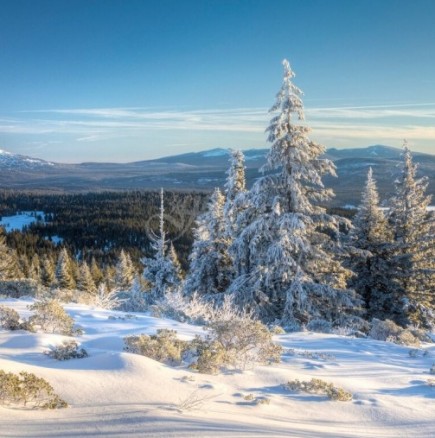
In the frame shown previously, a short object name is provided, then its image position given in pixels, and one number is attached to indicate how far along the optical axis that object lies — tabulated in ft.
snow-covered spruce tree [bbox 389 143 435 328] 65.98
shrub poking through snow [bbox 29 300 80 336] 21.22
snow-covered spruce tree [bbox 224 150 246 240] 69.15
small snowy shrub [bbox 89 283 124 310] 37.96
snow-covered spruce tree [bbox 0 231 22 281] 116.47
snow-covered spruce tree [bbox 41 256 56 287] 160.25
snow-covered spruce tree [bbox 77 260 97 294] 150.92
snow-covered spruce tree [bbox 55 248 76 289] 150.10
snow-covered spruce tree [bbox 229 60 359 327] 46.60
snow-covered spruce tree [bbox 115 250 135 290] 155.41
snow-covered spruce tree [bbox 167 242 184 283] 98.38
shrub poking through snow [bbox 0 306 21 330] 20.24
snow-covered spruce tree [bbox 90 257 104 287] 193.77
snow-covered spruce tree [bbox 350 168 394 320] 67.56
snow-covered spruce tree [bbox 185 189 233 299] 74.59
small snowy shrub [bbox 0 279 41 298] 38.14
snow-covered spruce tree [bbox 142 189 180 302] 95.85
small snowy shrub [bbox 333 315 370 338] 42.86
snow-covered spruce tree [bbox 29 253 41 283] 164.85
